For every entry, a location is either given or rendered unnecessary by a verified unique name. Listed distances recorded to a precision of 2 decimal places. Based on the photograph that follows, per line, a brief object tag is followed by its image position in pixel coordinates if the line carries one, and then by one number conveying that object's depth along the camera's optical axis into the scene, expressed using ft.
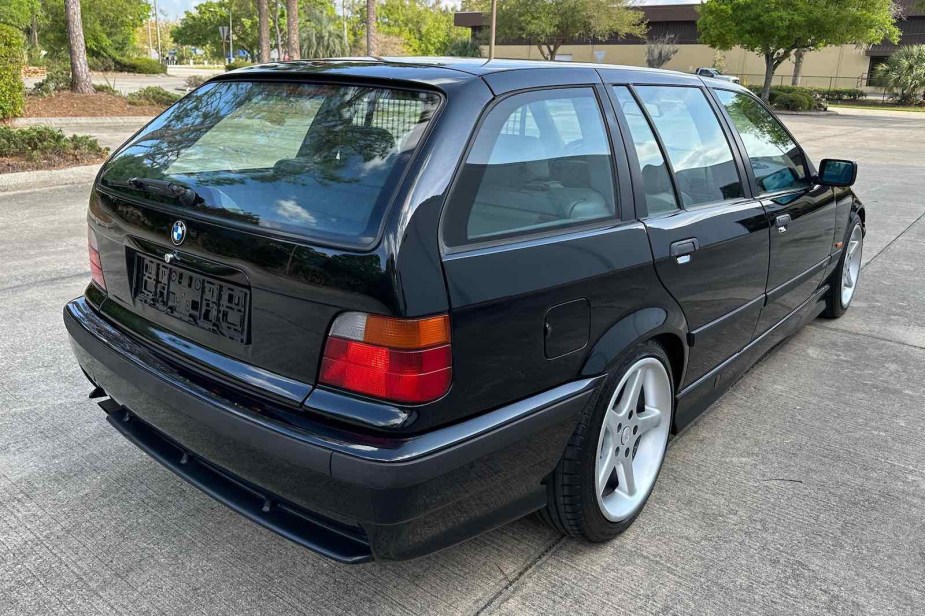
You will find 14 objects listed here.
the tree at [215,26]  216.74
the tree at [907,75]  131.03
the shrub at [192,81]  101.48
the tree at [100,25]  135.54
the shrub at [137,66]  146.20
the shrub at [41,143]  31.89
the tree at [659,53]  176.24
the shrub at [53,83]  56.29
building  176.24
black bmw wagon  6.38
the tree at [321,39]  148.66
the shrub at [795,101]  116.47
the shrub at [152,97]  59.93
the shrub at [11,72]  40.04
